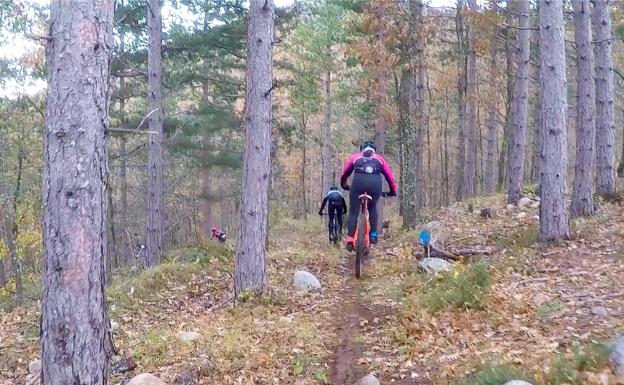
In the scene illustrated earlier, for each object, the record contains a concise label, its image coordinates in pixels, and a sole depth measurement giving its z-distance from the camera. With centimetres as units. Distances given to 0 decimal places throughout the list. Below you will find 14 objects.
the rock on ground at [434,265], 877
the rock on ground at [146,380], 543
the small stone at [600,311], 576
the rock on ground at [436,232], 1127
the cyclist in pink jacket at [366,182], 1000
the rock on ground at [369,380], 521
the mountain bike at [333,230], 1469
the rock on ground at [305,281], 910
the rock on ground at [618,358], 411
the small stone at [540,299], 649
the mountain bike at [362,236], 972
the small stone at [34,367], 655
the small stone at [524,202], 1485
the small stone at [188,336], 663
